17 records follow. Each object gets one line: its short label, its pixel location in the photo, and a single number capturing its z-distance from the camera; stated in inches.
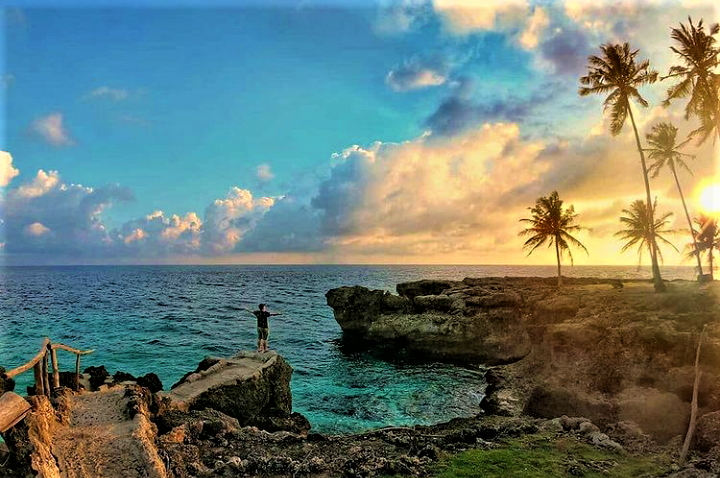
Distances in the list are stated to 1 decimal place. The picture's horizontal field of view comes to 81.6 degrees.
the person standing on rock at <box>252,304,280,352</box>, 929.5
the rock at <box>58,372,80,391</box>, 717.3
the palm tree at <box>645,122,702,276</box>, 1754.4
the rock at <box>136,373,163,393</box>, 800.7
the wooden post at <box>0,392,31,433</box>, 325.1
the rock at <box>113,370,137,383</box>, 811.0
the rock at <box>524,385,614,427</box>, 660.1
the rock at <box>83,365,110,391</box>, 763.4
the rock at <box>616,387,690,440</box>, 582.9
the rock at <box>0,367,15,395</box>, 476.4
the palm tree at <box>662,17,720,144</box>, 1179.9
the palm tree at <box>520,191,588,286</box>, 2191.2
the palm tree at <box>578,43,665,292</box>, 1408.7
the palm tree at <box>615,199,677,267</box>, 2272.4
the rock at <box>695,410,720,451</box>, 473.7
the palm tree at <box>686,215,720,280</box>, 1916.1
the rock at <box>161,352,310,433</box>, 660.1
